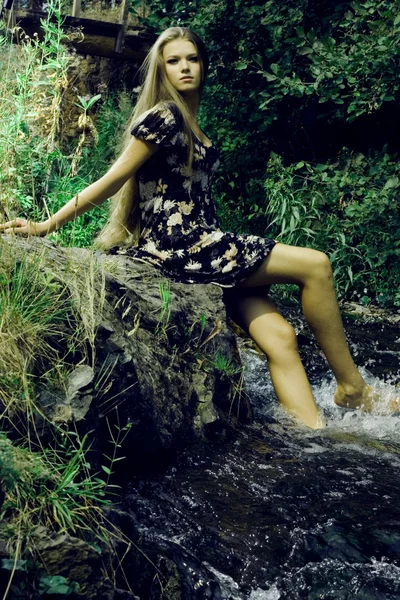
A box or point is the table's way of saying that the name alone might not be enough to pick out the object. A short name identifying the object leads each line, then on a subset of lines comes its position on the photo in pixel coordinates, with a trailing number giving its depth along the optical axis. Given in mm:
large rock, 2514
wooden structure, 8938
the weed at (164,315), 3209
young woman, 3572
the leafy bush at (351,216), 6328
